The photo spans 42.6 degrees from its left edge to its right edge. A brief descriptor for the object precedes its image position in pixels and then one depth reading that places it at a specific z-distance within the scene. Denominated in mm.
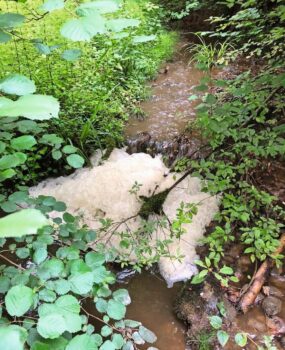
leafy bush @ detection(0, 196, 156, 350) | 799
